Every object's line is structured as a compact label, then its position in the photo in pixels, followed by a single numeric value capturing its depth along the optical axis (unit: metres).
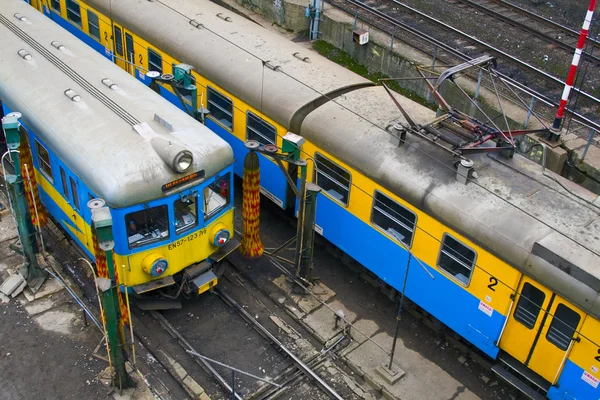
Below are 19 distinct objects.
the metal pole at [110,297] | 9.41
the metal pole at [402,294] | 11.38
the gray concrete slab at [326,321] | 12.53
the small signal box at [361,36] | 19.89
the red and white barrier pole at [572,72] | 14.12
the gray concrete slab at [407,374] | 11.52
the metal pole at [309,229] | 12.06
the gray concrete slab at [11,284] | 12.71
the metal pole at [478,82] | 16.75
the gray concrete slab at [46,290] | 12.76
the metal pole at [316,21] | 21.23
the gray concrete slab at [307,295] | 13.12
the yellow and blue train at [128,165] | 10.65
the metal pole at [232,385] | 10.88
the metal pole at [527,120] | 15.96
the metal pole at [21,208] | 11.16
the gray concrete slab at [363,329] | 12.55
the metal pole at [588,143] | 14.83
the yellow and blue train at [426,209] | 9.95
